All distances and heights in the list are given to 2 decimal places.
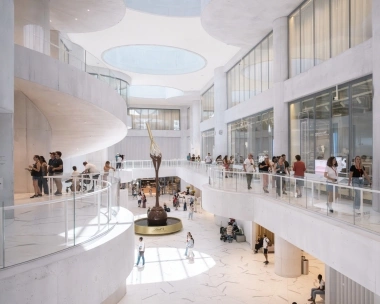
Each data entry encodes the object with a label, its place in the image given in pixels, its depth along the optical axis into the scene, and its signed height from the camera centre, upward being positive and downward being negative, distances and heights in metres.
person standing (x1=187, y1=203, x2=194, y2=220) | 29.03 -5.19
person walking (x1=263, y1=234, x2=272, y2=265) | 17.75 -5.09
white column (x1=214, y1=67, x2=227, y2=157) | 29.31 +4.08
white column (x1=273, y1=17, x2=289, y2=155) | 16.86 +3.93
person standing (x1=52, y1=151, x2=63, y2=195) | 11.87 -0.61
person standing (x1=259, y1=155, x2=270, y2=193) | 13.20 -0.72
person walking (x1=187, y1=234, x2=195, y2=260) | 18.32 -5.34
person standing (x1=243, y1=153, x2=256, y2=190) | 14.77 -0.57
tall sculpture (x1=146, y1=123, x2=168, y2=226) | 24.44 -4.68
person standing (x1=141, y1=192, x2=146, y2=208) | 34.94 -4.96
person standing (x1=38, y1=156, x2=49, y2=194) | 11.54 -0.90
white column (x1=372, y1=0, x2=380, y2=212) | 9.50 +2.07
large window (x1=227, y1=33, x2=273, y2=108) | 20.12 +5.64
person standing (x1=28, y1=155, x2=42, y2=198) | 11.21 -0.74
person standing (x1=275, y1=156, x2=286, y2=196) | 11.93 -0.74
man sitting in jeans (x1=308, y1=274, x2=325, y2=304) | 12.73 -5.34
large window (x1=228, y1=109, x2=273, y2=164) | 20.27 +1.23
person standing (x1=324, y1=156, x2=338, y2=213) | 9.38 -0.54
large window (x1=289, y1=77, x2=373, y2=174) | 11.22 +1.12
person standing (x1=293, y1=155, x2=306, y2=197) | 11.78 -0.53
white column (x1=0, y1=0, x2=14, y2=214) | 7.75 +1.31
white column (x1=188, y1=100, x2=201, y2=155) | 42.91 +3.58
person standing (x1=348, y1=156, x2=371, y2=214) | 8.88 -0.55
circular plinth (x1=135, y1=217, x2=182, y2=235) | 23.39 -5.43
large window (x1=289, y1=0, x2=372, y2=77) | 11.51 +5.06
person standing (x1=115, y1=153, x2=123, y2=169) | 29.05 -0.70
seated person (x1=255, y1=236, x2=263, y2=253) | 19.41 -5.35
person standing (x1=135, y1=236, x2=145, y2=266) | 16.97 -4.99
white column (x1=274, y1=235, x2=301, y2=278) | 15.80 -5.19
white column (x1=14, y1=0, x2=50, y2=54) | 11.17 +5.18
